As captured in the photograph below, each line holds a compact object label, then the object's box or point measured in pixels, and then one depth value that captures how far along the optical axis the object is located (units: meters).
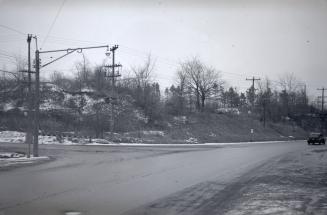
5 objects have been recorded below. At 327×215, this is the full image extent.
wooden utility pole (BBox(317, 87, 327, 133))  115.16
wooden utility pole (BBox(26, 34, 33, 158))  30.90
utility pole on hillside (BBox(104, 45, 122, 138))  55.12
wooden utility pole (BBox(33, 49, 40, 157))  29.66
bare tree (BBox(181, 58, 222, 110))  96.56
